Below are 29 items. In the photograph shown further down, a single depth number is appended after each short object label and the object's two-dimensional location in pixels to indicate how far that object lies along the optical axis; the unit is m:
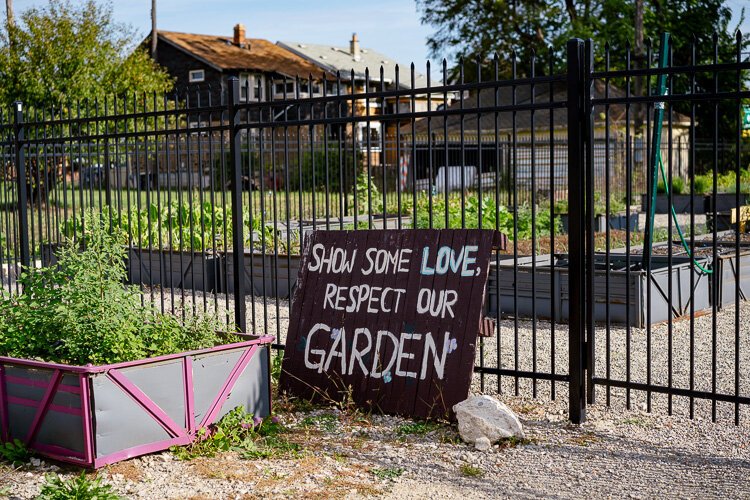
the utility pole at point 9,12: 24.91
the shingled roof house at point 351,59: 51.65
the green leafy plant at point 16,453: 4.92
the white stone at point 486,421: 5.02
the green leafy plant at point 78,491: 4.14
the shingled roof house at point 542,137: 26.83
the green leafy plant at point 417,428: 5.31
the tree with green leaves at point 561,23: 39.94
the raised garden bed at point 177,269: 11.27
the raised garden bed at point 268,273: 10.68
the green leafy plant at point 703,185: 21.83
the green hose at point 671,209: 5.62
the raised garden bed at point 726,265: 9.21
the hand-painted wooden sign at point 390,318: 5.47
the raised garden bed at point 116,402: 4.66
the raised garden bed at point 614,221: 16.48
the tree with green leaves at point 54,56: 24.06
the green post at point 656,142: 5.98
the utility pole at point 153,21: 41.41
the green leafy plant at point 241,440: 4.98
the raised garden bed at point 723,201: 19.10
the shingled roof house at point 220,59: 49.16
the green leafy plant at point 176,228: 12.28
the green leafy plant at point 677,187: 22.75
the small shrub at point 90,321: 4.99
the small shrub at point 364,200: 17.43
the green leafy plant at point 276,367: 6.48
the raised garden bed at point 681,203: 21.11
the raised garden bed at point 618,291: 8.34
